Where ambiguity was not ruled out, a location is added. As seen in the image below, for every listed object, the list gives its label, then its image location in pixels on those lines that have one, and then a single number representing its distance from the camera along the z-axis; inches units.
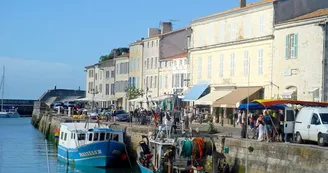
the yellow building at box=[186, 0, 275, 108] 1883.6
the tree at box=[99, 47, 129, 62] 4194.4
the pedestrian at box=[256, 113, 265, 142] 1225.4
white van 1115.3
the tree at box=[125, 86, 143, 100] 2974.9
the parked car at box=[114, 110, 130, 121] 2381.9
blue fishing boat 1642.5
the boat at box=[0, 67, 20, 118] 5753.9
